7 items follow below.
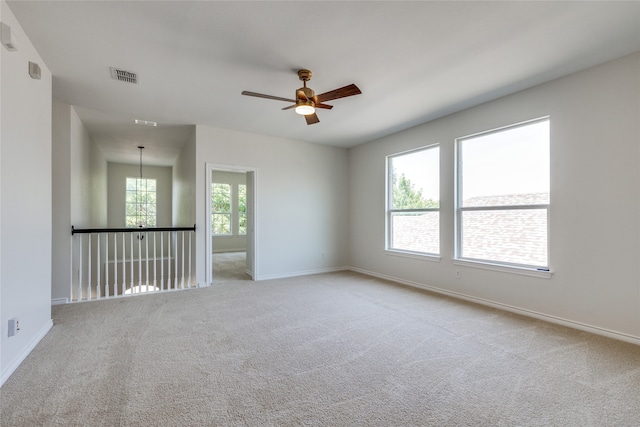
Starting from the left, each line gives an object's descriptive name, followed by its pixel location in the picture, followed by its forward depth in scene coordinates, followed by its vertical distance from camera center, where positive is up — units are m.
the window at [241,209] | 10.03 +0.17
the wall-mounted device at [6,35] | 2.01 +1.24
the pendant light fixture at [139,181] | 6.62 +1.04
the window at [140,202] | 9.02 +0.37
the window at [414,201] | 4.68 +0.22
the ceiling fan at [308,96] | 2.89 +1.19
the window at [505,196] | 3.43 +0.23
